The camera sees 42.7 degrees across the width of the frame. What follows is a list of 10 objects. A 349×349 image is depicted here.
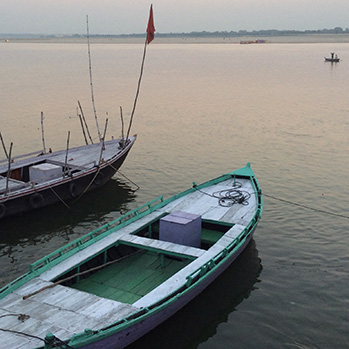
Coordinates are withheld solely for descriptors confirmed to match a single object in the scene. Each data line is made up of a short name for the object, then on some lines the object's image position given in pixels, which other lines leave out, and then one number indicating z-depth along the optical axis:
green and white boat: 10.55
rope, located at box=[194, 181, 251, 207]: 18.73
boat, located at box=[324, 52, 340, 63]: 111.56
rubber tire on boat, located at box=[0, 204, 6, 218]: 19.25
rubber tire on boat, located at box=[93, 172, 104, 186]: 23.67
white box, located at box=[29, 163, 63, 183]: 21.92
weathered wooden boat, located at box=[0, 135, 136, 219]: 20.12
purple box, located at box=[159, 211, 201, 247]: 15.24
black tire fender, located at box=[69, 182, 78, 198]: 22.12
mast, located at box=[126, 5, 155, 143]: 21.48
